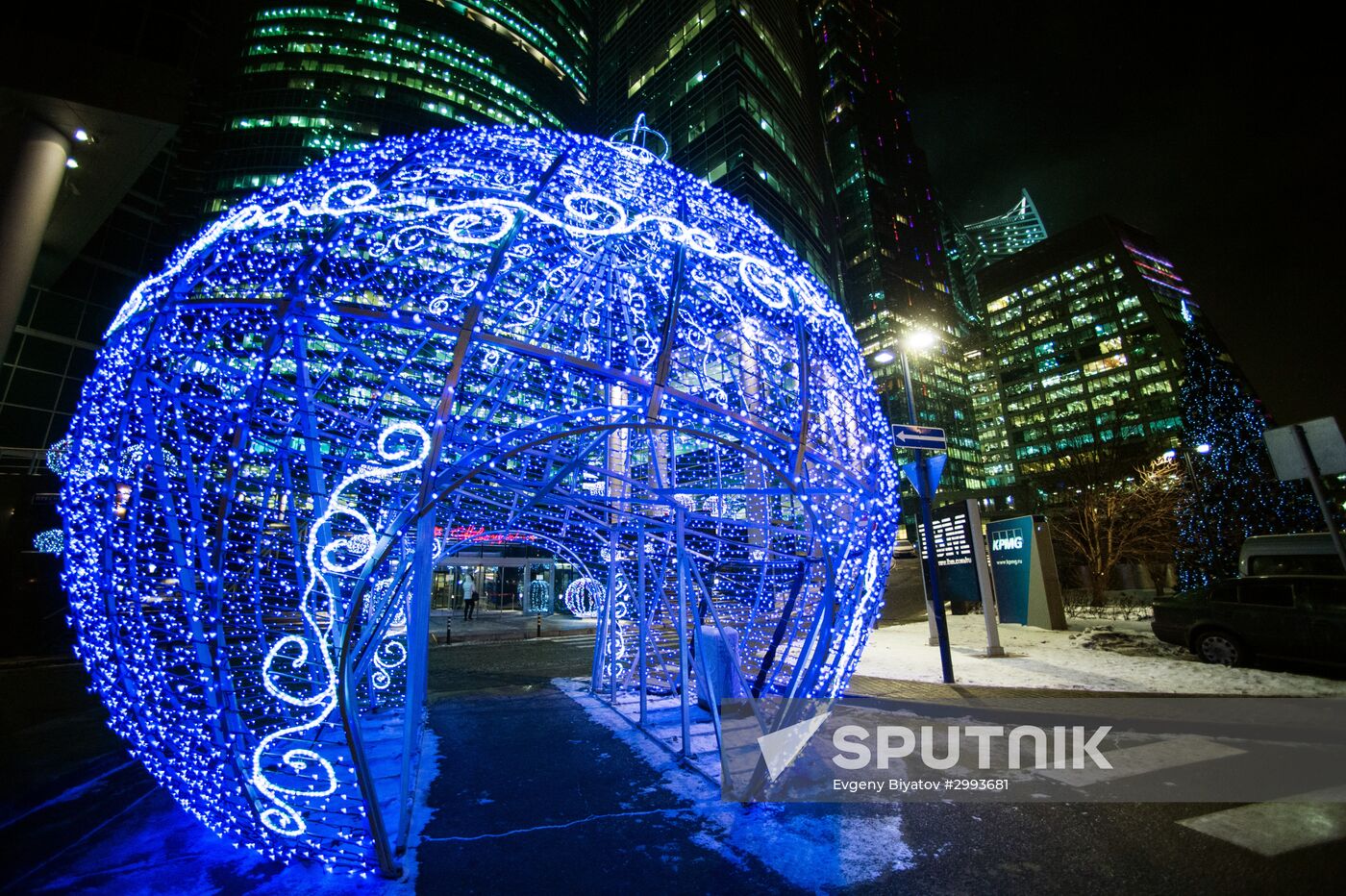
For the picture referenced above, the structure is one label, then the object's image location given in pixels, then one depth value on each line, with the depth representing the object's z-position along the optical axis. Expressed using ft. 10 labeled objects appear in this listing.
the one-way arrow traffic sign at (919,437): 26.05
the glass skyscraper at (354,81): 159.94
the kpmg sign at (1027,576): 44.60
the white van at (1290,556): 44.71
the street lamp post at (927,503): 26.07
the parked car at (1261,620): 24.75
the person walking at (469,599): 76.28
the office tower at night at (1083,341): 269.03
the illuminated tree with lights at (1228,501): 59.62
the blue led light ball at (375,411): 10.23
